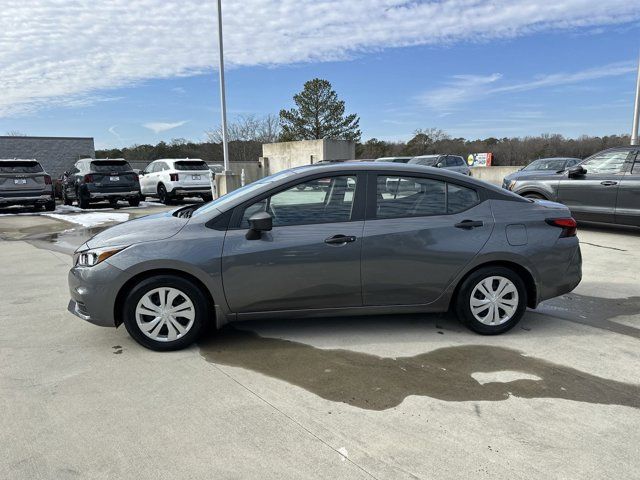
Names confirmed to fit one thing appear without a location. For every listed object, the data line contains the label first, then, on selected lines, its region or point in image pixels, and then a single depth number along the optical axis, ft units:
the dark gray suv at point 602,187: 29.58
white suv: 57.62
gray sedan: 12.99
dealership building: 88.07
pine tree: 184.34
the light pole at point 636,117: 47.09
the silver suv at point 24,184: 47.78
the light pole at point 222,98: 57.62
